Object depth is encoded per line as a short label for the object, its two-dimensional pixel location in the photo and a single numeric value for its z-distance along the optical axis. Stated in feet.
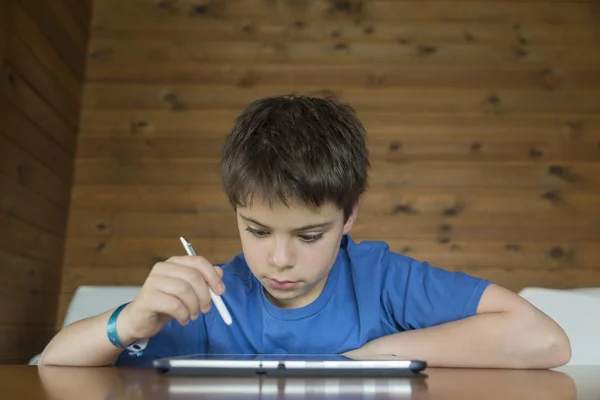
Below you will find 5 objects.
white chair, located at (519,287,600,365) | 5.89
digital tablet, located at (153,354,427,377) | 2.12
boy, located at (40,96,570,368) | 2.97
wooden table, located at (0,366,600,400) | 1.74
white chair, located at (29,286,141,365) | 6.75
